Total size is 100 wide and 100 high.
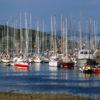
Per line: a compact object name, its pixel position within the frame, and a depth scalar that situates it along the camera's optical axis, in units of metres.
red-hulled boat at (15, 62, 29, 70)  144.74
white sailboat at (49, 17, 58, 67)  155.31
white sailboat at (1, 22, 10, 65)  184.62
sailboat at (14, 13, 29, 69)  145.85
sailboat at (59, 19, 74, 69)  145.62
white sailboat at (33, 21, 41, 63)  184.43
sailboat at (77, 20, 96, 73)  124.56
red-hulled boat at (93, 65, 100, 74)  111.44
